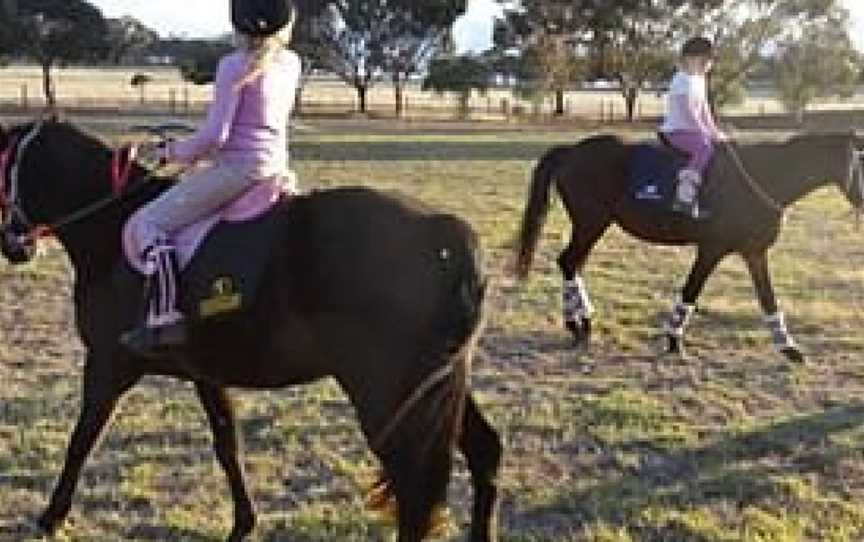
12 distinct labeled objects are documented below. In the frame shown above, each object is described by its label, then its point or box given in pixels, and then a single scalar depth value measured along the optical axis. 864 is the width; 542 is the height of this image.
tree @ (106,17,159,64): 68.31
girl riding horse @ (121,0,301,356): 5.22
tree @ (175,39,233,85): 63.09
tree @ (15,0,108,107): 61.65
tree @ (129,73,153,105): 63.12
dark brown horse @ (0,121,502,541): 4.96
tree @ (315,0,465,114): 67.94
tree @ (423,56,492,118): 62.22
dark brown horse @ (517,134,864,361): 9.97
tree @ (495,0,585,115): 57.25
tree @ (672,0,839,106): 62.47
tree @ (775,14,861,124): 60.38
